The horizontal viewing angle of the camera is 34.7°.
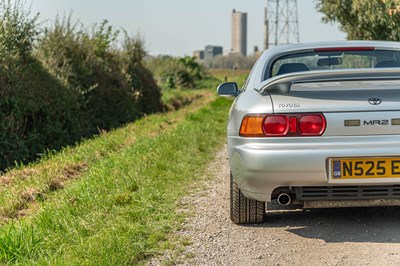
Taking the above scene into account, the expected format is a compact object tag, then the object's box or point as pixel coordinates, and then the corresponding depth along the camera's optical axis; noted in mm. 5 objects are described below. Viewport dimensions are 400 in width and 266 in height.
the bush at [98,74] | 16438
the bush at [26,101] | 12438
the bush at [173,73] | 43009
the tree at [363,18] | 21141
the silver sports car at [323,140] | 4613
